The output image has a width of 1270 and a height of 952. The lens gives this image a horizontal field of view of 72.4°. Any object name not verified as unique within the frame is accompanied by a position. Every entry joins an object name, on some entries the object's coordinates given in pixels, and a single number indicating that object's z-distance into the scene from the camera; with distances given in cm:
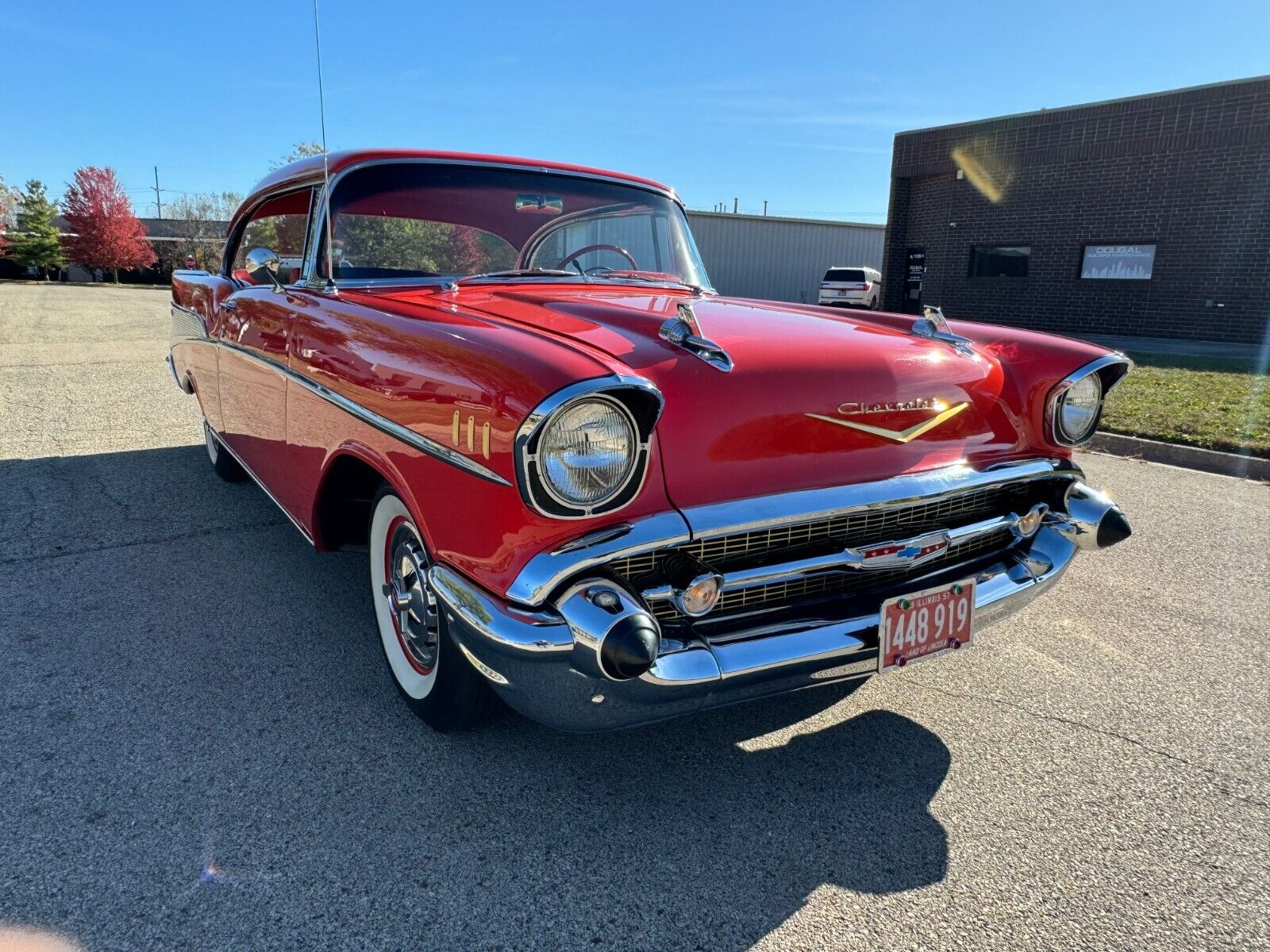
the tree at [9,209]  4441
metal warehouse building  2639
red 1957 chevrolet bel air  180
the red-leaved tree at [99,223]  4247
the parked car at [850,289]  2069
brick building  1362
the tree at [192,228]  4509
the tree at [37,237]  4181
